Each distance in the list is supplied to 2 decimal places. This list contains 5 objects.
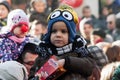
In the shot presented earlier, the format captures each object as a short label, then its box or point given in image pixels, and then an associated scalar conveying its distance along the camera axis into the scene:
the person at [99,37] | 8.83
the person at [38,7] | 9.74
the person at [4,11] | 8.11
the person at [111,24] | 10.58
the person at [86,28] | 9.48
